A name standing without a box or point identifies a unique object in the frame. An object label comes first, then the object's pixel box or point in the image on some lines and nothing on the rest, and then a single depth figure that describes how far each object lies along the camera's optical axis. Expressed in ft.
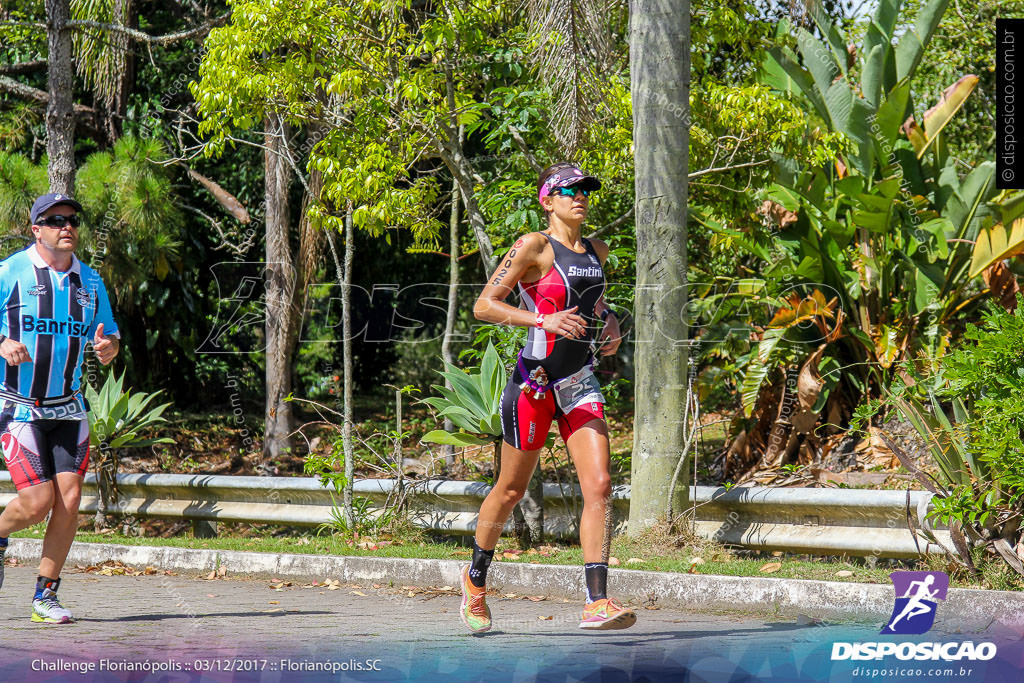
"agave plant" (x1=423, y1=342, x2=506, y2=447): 53.72
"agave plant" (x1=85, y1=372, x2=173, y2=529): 66.64
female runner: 36.63
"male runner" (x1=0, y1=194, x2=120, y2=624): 40.37
